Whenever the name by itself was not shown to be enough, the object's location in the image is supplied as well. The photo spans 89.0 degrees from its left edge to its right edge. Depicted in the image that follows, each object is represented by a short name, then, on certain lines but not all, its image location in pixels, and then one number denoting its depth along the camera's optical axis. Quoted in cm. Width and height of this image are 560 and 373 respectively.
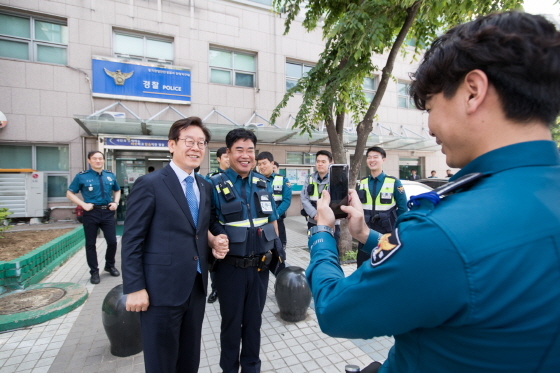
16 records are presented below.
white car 688
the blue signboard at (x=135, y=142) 902
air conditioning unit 865
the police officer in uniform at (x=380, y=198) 443
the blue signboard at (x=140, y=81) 952
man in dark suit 194
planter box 408
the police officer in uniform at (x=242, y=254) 248
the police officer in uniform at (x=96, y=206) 490
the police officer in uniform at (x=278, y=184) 613
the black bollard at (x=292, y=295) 353
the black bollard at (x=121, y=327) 280
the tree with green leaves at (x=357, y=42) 425
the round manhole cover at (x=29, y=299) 358
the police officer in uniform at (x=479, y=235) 60
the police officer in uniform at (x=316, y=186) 547
